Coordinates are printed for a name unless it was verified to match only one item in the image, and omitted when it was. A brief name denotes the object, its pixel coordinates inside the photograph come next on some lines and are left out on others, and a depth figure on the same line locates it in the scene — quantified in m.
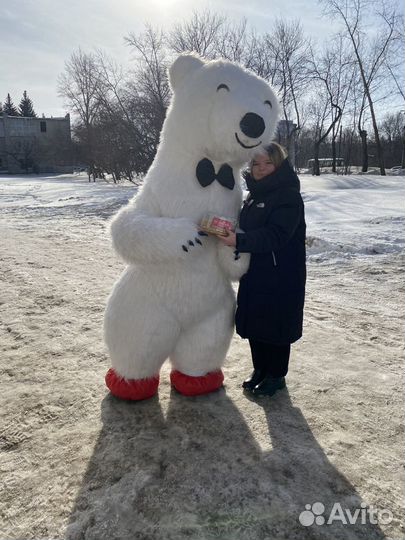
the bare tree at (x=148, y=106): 16.67
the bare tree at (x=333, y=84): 20.27
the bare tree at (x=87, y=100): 21.31
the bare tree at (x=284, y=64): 19.77
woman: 1.96
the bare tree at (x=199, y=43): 17.89
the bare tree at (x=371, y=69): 18.50
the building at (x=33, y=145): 44.47
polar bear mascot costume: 1.88
